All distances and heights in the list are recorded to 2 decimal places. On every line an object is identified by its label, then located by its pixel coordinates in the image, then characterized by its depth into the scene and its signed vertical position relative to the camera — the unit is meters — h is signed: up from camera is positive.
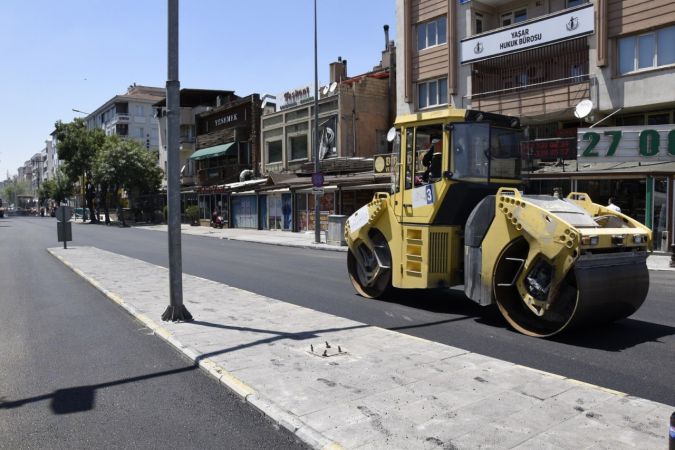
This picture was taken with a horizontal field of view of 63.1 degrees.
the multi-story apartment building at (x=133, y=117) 86.81 +13.77
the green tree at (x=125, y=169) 52.56 +3.34
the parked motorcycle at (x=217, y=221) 42.00 -1.45
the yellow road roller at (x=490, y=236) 6.54 -0.51
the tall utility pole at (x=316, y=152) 24.13 +2.11
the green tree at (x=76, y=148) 60.12 +6.11
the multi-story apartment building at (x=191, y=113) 52.48 +8.65
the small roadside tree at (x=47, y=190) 92.27 +2.54
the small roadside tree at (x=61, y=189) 76.01 +2.24
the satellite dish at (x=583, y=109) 19.45 +3.19
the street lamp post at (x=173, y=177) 7.90 +0.37
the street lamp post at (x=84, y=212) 64.21 -1.06
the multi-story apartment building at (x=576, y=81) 18.38 +4.67
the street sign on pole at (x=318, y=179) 23.52 +0.94
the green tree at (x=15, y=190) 163.00 +4.29
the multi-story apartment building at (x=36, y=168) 164.25 +11.54
